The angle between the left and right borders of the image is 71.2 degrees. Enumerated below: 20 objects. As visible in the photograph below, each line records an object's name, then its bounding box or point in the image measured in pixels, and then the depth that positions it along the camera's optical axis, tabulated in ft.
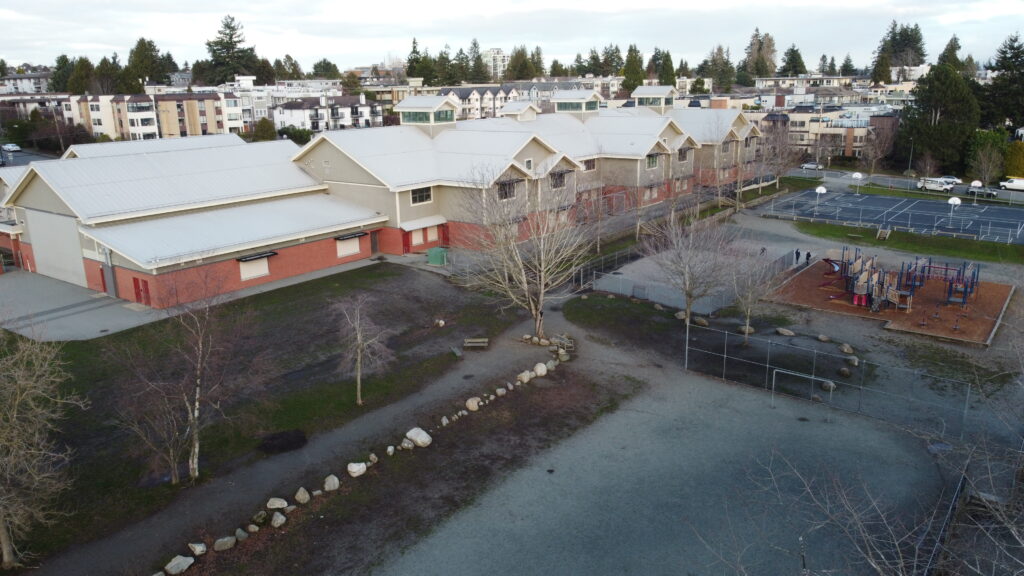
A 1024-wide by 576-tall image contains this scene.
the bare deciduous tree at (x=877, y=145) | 247.70
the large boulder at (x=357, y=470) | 67.77
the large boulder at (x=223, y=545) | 57.21
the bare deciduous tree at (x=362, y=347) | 81.41
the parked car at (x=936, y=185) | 222.67
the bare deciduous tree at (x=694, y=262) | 102.01
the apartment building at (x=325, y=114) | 345.31
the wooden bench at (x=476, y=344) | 98.68
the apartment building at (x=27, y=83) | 562.25
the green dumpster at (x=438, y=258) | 136.67
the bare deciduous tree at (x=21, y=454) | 51.26
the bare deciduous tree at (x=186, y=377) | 66.80
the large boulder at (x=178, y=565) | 54.34
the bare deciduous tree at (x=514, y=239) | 101.55
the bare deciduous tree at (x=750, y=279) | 98.51
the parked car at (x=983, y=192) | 210.59
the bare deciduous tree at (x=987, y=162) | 212.02
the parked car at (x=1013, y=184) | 221.46
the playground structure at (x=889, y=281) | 111.55
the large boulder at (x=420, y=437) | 73.56
